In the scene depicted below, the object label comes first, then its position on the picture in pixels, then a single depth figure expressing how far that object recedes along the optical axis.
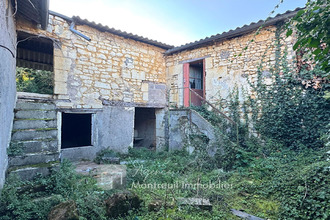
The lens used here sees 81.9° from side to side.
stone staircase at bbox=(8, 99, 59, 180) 3.63
